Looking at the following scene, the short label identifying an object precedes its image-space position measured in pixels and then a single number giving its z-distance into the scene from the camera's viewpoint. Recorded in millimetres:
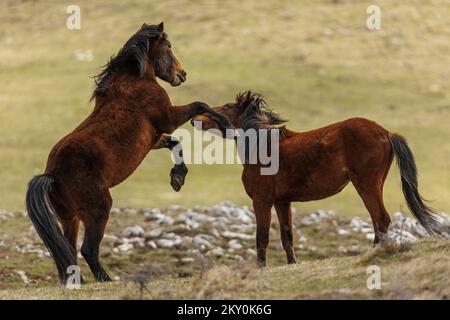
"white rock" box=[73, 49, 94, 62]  40906
